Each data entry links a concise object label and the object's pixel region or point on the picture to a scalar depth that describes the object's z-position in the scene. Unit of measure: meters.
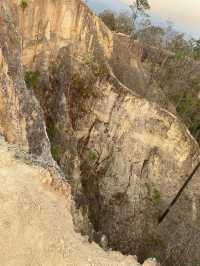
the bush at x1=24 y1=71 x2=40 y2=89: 18.93
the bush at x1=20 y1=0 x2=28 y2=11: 18.79
